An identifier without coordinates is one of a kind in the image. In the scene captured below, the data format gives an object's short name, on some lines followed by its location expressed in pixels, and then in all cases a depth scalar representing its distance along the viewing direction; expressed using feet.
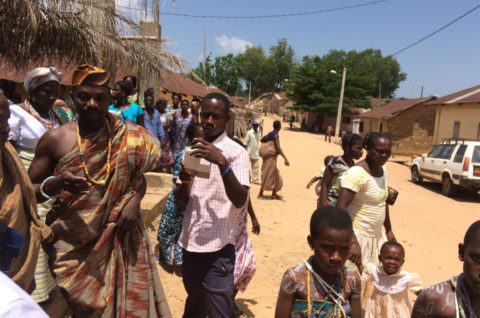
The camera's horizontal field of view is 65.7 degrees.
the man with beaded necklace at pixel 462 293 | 5.55
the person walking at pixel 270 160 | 30.04
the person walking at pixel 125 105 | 18.83
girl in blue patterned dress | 13.39
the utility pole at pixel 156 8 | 26.16
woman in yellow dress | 10.37
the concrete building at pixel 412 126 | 92.32
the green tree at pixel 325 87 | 136.15
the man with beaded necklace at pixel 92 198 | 6.96
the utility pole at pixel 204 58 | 133.02
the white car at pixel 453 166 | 36.45
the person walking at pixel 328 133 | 104.26
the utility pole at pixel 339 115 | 115.95
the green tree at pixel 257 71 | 287.48
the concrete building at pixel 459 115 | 66.28
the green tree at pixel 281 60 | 293.02
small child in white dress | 10.68
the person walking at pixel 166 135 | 26.50
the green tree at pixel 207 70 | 139.76
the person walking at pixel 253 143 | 33.78
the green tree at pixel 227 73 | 143.23
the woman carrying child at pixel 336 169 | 12.33
